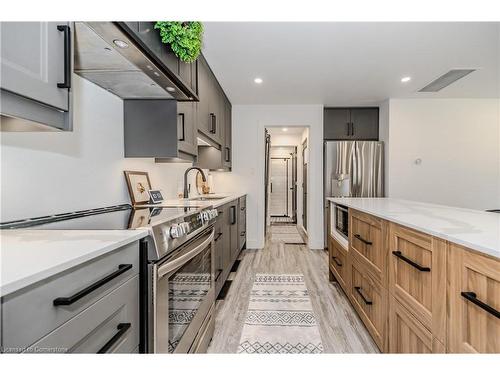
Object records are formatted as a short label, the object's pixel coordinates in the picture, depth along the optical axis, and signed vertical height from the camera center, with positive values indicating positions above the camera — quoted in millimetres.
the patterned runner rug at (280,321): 1738 -1053
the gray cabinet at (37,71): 736 +334
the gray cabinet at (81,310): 526 -304
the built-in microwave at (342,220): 2402 -351
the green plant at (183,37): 1398 +803
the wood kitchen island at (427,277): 835 -392
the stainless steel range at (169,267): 990 -369
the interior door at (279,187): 8117 -109
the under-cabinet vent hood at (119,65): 1073 +606
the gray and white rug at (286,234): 5088 -1068
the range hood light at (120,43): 1135 +602
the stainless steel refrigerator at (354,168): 4238 +248
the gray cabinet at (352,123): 4613 +1044
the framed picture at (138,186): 1988 -23
